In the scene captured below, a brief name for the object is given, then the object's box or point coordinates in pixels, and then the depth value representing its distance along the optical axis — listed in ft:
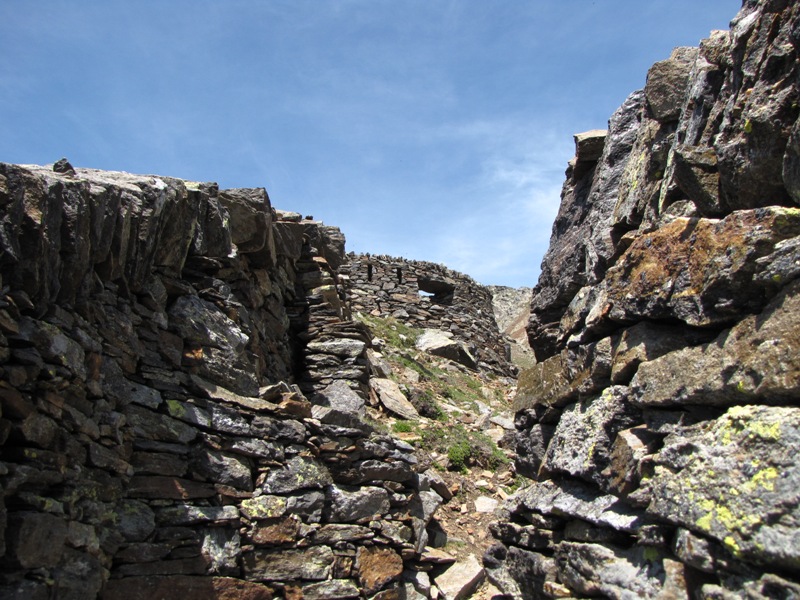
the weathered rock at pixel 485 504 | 33.40
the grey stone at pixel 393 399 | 39.60
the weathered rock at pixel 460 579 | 26.84
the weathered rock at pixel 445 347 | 63.46
